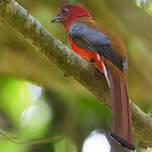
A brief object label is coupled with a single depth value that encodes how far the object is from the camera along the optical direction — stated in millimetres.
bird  5008
